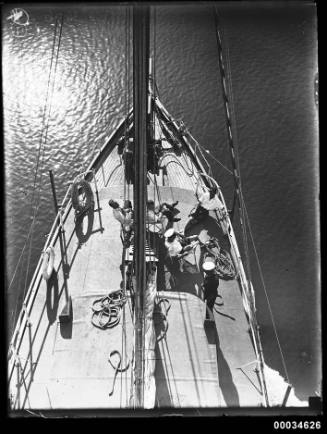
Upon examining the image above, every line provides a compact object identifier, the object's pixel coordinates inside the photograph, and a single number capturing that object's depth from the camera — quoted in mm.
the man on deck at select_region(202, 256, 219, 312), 9242
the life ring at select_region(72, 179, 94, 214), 11391
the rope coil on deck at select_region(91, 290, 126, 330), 9578
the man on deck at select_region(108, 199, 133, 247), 10508
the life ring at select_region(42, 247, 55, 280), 10289
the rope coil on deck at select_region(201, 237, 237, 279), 10883
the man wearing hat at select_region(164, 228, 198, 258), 10306
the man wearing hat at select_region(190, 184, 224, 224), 11445
